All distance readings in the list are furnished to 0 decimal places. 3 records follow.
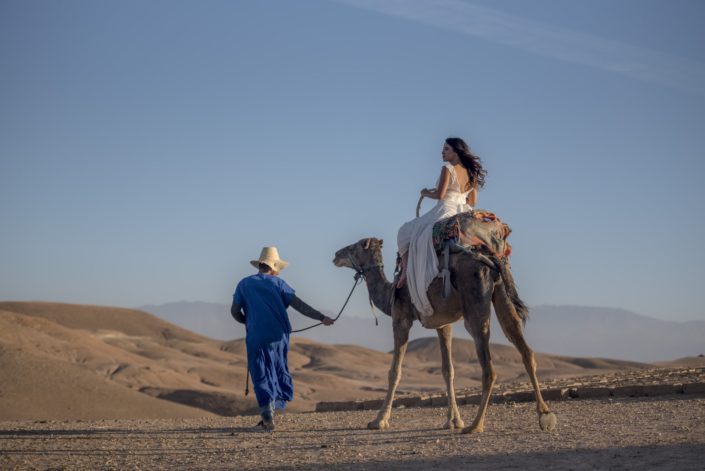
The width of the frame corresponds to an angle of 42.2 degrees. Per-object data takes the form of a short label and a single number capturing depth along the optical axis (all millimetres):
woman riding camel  11352
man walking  12820
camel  10570
